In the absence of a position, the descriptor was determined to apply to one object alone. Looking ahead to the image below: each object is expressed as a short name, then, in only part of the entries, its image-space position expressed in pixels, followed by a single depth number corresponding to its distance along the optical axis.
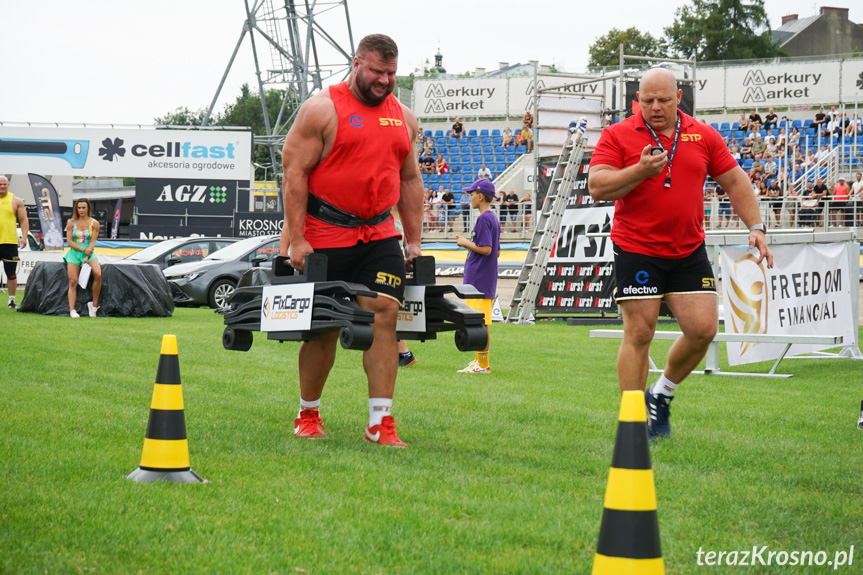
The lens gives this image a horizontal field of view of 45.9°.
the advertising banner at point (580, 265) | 17.69
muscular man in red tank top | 5.32
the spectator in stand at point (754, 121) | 36.72
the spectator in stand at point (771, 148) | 31.88
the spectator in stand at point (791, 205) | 25.09
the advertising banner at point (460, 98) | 45.75
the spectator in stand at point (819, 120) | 34.81
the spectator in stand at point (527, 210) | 29.39
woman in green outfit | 15.34
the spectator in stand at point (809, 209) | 24.86
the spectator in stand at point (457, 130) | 43.88
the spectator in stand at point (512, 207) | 28.98
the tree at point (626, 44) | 67.56
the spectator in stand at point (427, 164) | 41.09
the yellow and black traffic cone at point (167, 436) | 4.18
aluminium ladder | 18.06
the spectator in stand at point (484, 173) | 35.36
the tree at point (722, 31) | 66.69
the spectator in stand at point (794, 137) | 31.26
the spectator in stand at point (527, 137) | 41.21
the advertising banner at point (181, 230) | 32.62
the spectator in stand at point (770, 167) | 29.91
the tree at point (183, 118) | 113.88
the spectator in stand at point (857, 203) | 24.41
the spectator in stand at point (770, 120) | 36.28
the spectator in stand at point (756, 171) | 29.90
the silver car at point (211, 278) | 19.62
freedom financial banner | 9.90
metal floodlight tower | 46.41
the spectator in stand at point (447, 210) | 30.44
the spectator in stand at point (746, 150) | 33.16
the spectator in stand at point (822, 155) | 30.73
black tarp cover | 16.44
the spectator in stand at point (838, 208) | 24.75
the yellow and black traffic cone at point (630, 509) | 2.52
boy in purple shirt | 10.02
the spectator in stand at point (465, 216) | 29.95
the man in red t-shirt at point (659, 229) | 5.65
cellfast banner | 35.94
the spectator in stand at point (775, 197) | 25.36
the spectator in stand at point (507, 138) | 42.75
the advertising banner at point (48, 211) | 28.17
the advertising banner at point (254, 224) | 29.42
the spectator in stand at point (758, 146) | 32.91
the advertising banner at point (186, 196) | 34.25
